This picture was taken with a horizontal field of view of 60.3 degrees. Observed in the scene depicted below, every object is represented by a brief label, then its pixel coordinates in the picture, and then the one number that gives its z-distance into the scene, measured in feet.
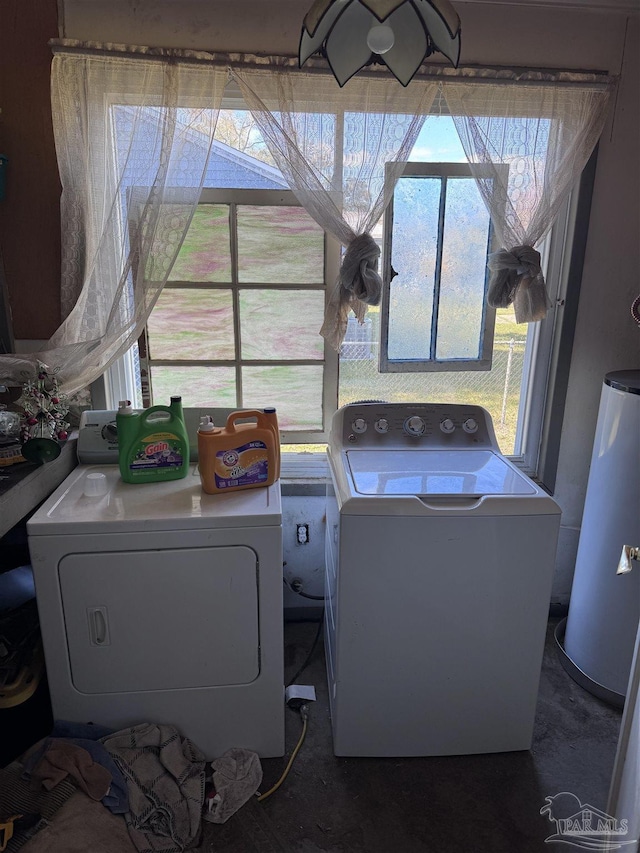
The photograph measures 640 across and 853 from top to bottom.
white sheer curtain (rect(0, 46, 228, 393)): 6.36
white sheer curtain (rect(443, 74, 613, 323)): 6.75
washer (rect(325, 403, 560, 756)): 5.30
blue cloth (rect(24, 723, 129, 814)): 5.23
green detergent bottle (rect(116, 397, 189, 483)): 6.00
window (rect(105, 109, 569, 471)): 7.27
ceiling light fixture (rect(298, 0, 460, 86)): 3.31
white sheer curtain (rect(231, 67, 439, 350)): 6.53
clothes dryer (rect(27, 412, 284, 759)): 5.22
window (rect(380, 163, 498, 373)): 7.37
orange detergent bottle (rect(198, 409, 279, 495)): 5.80
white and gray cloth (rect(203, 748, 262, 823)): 5.50
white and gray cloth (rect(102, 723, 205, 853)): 5.19
